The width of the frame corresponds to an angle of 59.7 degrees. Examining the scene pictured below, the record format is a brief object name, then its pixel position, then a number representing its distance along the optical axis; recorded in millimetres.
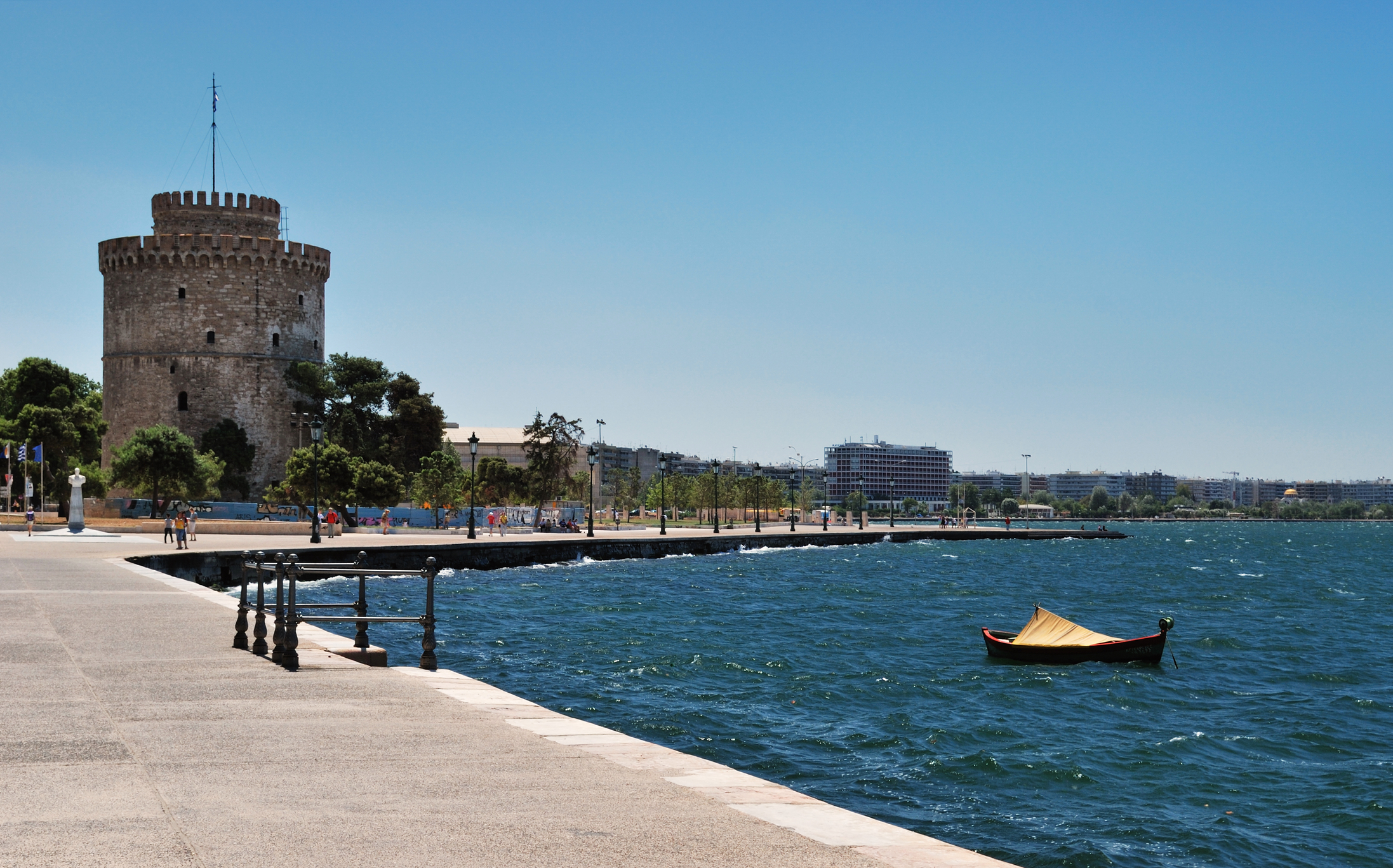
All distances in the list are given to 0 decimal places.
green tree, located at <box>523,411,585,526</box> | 95812
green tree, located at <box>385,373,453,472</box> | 85438
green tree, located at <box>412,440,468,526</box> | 82062
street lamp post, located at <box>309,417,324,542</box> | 47781
